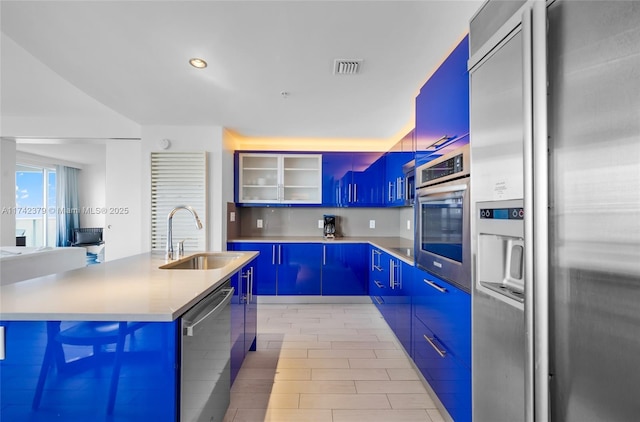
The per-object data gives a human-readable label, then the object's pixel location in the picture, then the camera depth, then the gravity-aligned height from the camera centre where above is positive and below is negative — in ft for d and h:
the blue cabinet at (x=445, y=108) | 4.67 +1.97
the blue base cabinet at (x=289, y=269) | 12.96 -2.52
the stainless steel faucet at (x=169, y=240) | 7.13 -0.68
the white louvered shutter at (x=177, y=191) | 11.69 +0.90
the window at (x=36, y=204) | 21.43 +0.70
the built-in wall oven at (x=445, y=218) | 4.50 -0.10
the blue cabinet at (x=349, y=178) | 13.80 +1.66
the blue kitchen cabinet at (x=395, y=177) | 10.69 +1.45
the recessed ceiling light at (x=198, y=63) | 6.75 +3.57
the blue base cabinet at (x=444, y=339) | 4.58 -2.38
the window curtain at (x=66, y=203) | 23.93 +0.88
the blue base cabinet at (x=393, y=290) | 7.62 -2.51
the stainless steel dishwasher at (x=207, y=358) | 3.70 -2.18
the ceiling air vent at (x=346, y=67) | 6.73 +3.50
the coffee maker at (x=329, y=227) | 14.17 -0.71
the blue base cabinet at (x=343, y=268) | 13.03 -2.50
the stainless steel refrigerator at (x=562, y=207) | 1.87 +0.04
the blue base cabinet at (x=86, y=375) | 3.37 -1.90
